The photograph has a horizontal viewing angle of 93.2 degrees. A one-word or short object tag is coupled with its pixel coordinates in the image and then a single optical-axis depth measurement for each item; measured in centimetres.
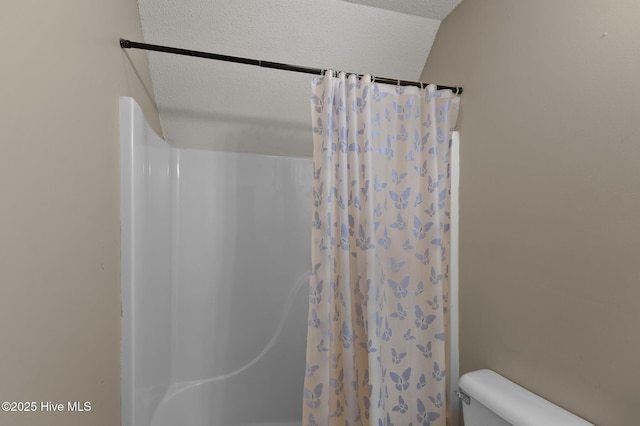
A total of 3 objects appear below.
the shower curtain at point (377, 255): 121
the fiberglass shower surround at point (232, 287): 178
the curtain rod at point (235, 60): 116
